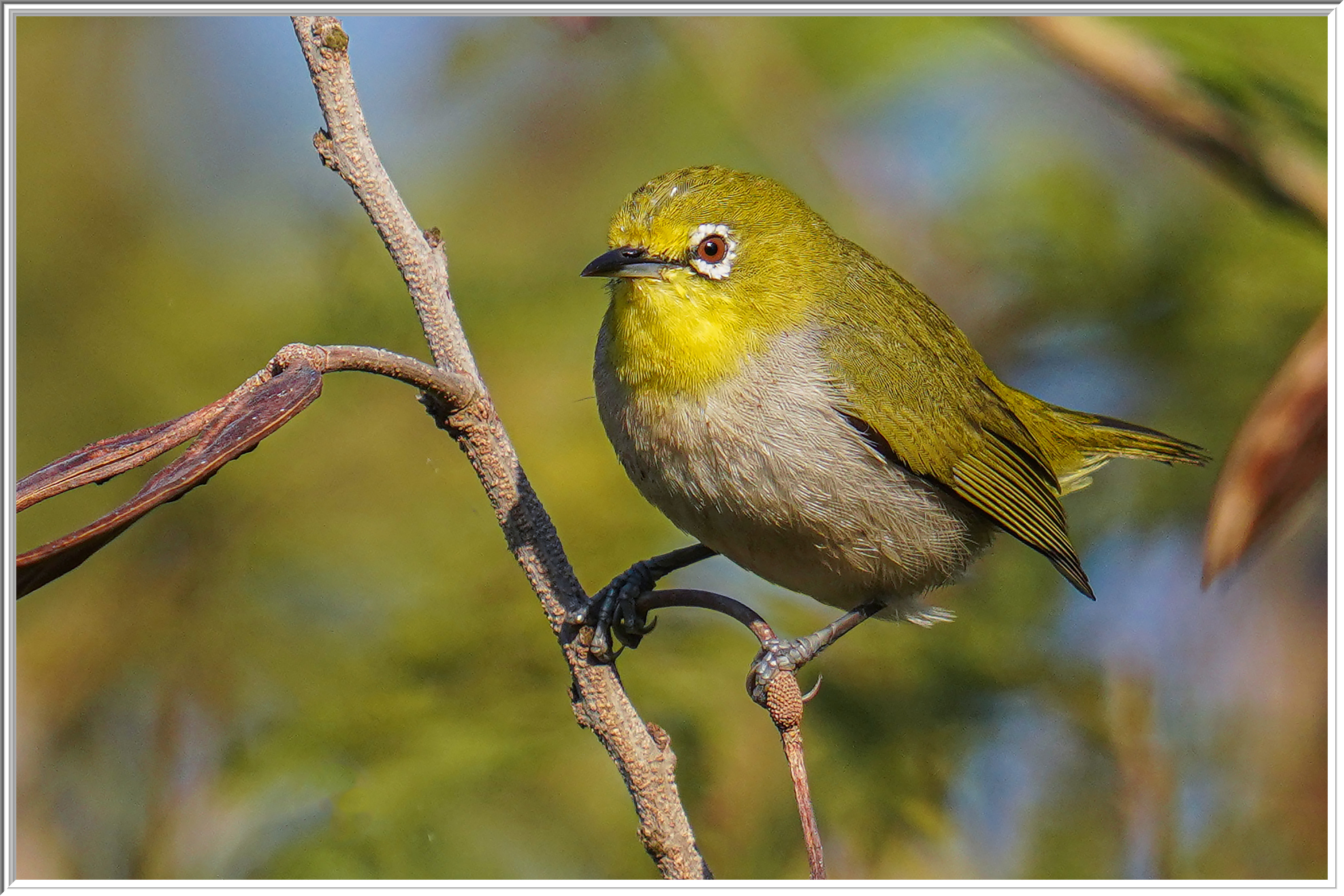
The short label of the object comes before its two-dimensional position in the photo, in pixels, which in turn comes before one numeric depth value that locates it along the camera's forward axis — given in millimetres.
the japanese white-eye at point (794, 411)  4973
